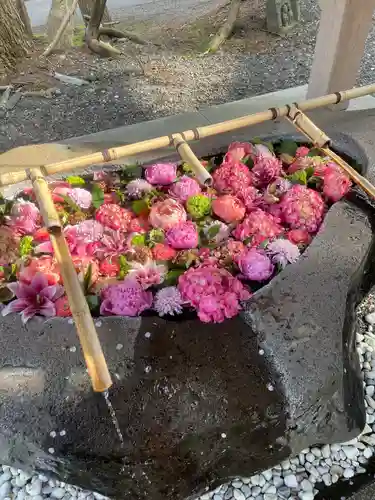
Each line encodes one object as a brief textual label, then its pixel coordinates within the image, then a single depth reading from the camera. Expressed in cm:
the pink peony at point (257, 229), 179
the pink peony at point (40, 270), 160
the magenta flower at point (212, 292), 147
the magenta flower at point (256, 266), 164
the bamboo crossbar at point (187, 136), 169
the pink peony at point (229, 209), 189
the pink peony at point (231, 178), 198
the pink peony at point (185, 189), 199
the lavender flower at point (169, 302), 153
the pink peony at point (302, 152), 220
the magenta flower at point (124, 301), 152
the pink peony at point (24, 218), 185
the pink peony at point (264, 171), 205
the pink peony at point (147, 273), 163
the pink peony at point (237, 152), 212
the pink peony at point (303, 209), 185
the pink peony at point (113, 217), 188
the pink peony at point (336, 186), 194
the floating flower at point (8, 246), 176
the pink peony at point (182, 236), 177
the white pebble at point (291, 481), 173
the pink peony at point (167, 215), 184
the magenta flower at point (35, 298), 149
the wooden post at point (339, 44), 224
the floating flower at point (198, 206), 194
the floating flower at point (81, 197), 196
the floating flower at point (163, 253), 177
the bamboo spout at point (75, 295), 118
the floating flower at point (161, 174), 206
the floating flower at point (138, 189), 205
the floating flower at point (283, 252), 164
